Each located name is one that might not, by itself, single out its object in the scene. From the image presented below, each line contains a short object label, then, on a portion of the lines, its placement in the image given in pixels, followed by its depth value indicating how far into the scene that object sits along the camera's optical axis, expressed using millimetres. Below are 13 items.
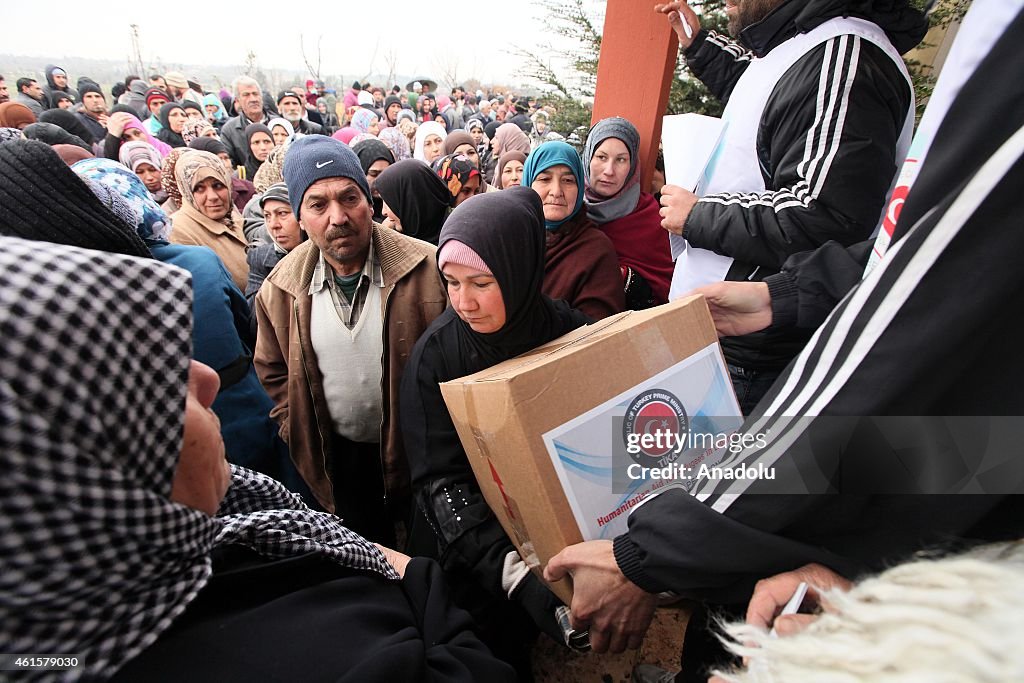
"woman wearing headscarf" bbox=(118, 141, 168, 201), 4207
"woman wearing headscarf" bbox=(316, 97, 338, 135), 12832
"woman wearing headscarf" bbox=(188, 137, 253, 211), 4973
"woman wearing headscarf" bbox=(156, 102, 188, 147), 6969
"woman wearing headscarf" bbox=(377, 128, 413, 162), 6375
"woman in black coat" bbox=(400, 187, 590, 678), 1445
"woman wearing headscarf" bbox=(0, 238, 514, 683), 510
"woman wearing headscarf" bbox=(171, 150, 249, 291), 3203
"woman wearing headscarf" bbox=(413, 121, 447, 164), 6360
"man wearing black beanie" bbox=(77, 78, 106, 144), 7215
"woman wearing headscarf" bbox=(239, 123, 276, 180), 6090
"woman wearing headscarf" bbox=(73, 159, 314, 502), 1844
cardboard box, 1024
